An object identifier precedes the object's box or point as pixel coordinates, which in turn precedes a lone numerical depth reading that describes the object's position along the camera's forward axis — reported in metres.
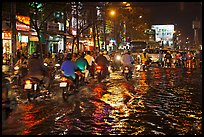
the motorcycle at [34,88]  13.25
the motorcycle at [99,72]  21.00
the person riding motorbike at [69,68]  14.97
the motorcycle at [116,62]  33.12
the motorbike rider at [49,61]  21.42
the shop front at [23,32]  30.28
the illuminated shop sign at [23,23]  29.86
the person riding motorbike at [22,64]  18.54
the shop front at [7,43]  29.61
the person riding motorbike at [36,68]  13.84
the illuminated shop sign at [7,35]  29.57
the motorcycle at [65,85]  14.25
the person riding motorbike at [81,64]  18.38
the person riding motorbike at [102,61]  21.05
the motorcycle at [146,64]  33.97
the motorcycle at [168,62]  39.77
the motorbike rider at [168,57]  39.22
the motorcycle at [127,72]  22.83
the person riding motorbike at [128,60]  22.73
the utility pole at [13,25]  21.77
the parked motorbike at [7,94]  11.38
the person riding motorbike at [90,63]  21.27
